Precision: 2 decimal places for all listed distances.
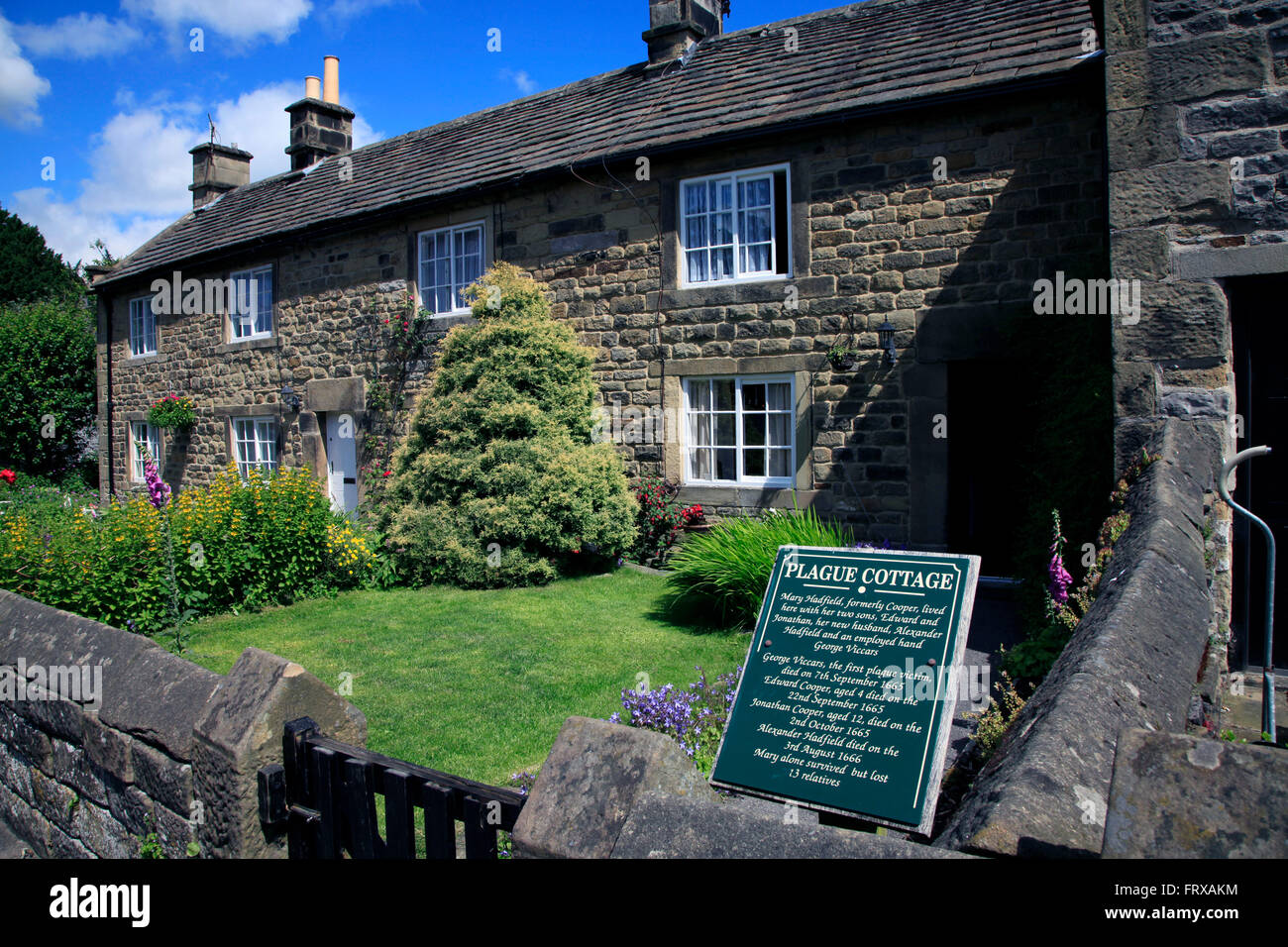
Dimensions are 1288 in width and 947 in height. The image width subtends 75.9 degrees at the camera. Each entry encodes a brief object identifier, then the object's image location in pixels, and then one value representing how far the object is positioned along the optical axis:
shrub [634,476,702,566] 10.39
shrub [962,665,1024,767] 3.83
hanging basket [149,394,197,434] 17.02
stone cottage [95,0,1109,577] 8.67
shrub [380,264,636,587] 9.71
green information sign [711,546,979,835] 2.78
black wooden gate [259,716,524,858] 2.75
